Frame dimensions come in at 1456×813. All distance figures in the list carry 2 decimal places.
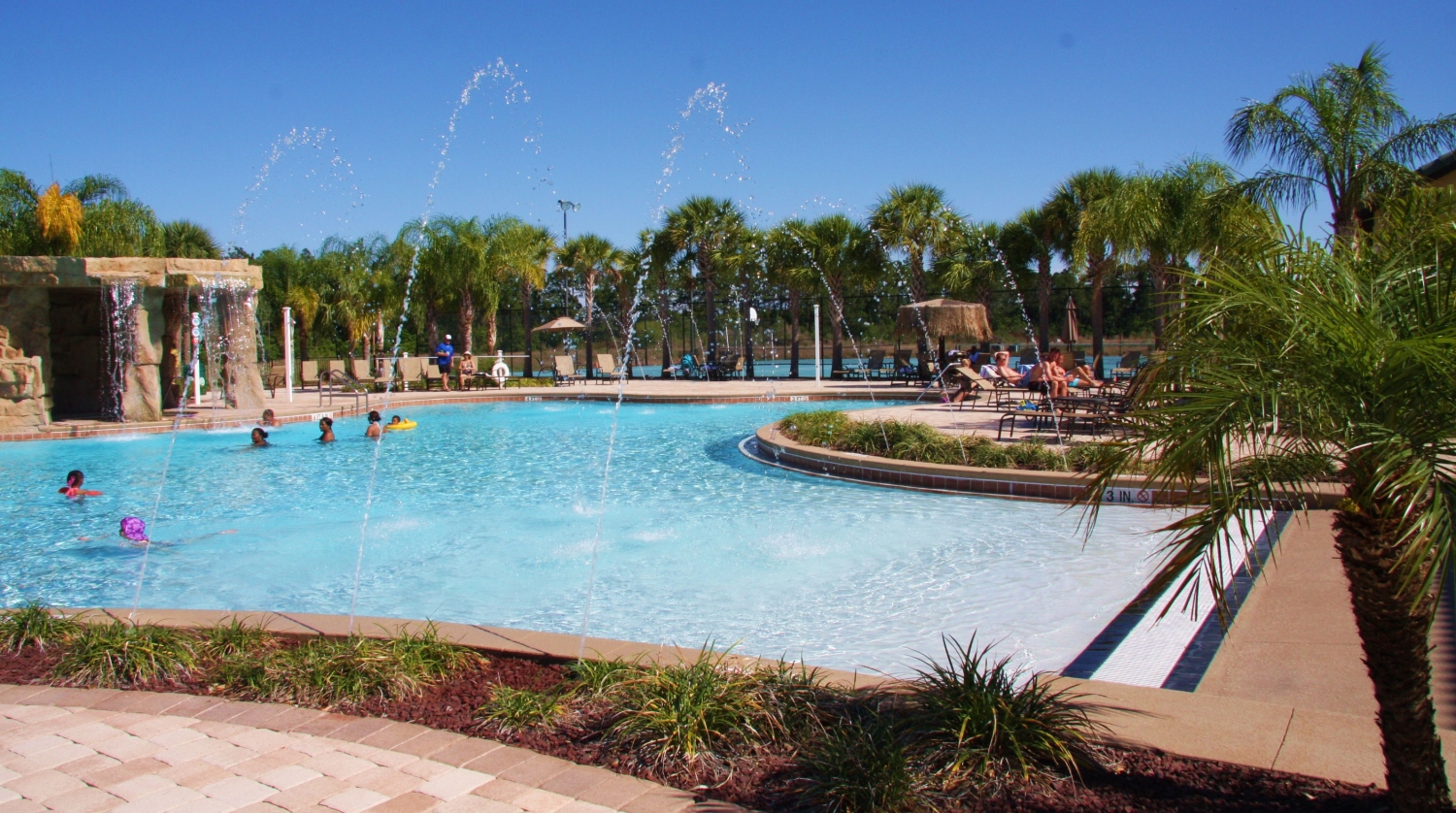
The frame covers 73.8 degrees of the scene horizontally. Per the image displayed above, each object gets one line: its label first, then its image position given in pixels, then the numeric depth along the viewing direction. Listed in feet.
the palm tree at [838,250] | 86.63
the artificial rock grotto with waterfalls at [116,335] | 50.70
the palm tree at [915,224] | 82.89
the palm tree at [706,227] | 93.97
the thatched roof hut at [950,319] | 68.49
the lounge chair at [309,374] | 86.28
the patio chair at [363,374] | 80.48
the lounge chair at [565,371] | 93.91
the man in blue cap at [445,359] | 81.87
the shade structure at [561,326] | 98.07
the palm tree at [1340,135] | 45.21
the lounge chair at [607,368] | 97.29
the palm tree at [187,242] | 105.19
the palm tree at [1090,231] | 69.62
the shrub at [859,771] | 9.07
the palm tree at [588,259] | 105.19
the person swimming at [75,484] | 32.27
